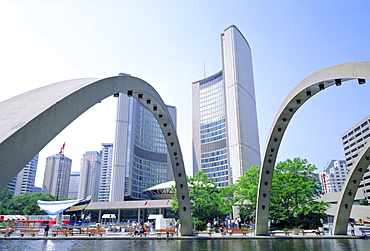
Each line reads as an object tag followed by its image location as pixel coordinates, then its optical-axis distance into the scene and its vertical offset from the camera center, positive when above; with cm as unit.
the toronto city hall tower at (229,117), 8412 +3493
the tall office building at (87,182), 18662 +2466
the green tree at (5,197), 8188 +746
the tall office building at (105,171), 17012 +2851
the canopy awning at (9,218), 4988 +57
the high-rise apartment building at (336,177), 16462 +2321
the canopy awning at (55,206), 4208 +213
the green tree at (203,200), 3912 +261
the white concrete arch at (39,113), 549 +230
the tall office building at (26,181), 15038 +2083
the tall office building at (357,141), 8988 +2589
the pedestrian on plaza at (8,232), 2715 -96
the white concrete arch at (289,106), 1067 +551
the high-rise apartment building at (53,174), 17238 +2702
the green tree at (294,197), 3284 +250
